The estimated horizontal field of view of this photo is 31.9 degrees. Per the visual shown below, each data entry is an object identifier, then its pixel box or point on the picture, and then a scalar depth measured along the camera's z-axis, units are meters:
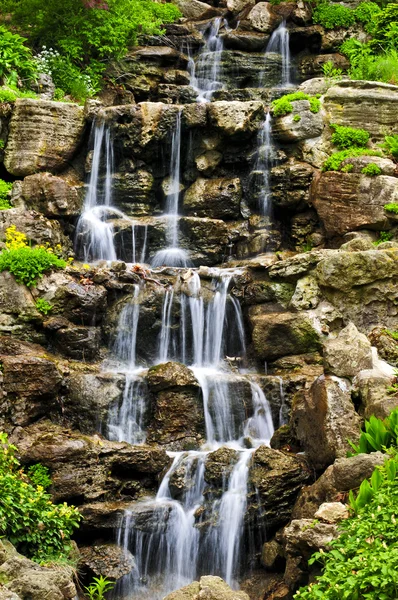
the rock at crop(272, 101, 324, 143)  16.59
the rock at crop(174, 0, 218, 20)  23.77
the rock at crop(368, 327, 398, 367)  10.54
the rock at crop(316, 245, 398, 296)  12.63
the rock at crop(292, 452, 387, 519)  7.59
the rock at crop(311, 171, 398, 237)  14.56
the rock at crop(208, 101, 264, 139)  16.27
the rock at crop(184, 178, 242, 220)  16.19
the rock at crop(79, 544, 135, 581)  9.26
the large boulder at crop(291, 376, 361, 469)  9.03
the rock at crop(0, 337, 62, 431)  11.14
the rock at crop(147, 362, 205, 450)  11.80
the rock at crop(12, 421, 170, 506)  10.04
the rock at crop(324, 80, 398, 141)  16.77
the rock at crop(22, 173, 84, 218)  15.31
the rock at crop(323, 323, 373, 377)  9.80
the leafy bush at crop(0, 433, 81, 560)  8.22
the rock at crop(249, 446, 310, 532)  9.59
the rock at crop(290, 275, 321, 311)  13.34
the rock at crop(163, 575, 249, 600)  6.85
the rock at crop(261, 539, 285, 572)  9.18
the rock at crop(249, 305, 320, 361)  12.90
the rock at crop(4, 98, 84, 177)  16.45
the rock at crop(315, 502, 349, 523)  7.11
